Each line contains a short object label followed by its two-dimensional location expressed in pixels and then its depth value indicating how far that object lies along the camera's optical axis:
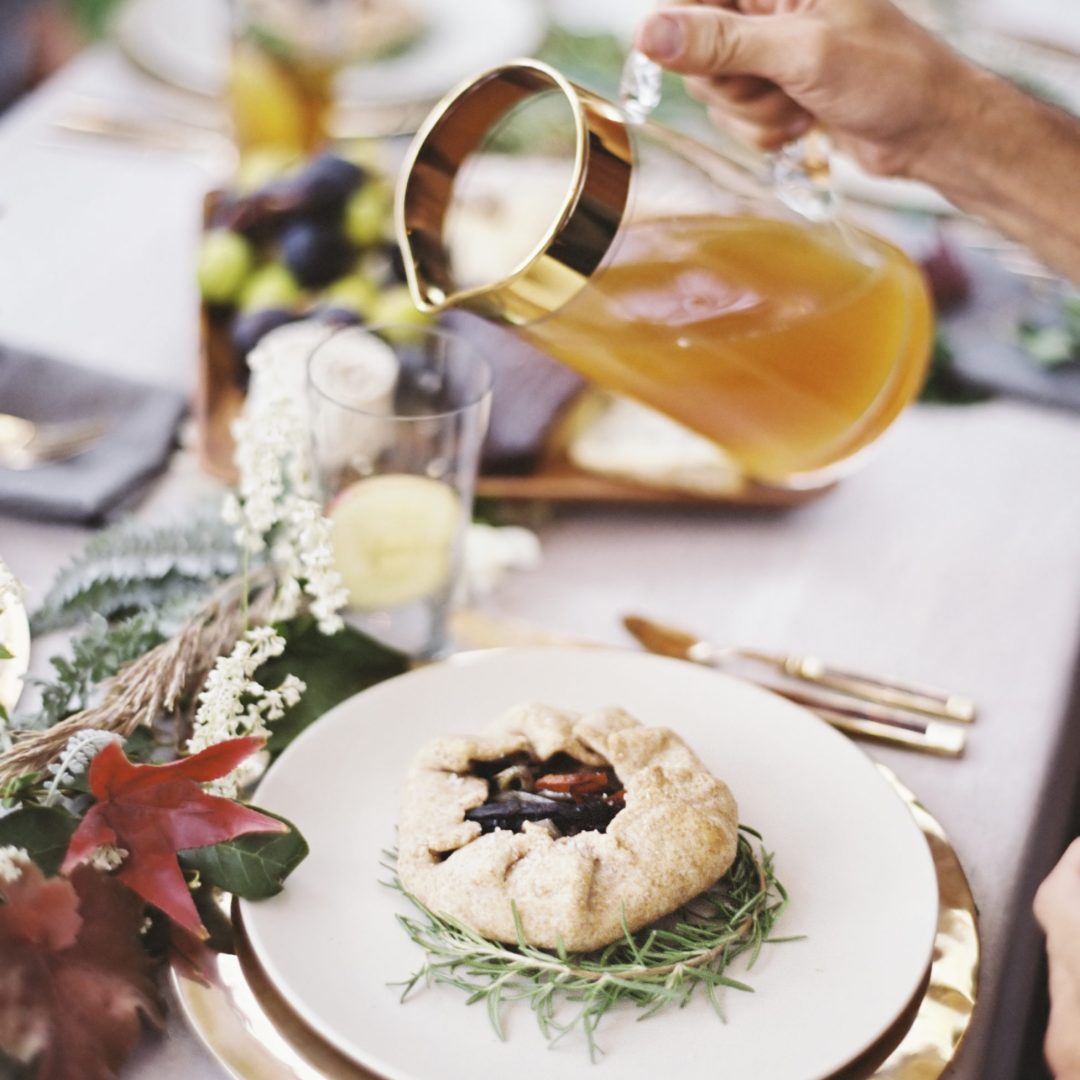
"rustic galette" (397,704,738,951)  0.58
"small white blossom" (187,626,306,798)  0.65
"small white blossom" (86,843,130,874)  0.59
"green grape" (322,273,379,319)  1.12
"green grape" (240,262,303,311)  1.12
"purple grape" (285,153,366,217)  1.19
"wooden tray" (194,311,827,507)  1.00
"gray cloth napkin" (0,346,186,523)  0.95
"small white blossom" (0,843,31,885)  0.55
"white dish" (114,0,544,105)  1.55
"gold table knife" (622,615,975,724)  0.85
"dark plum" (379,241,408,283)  1.19
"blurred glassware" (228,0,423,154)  1.35
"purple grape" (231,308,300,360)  1.07
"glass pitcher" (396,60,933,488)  0.72
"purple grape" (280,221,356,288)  1.17
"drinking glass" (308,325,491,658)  0.82
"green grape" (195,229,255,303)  1.15
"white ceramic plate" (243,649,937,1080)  0.55
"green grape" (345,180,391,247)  1.20
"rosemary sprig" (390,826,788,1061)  0.57
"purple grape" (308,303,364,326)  1.05
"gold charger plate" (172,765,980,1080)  0.55
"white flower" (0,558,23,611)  0.66
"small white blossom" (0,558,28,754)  0.66
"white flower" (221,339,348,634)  0.73
